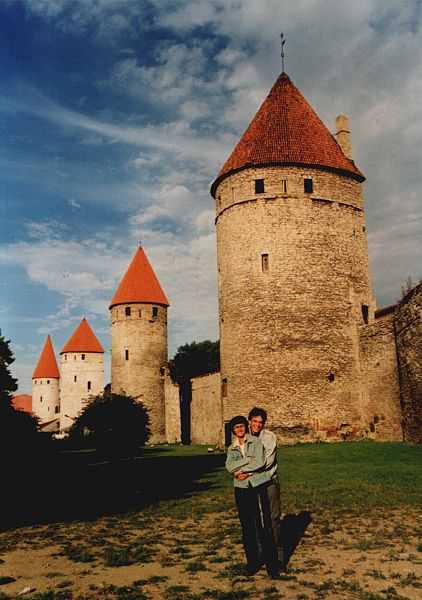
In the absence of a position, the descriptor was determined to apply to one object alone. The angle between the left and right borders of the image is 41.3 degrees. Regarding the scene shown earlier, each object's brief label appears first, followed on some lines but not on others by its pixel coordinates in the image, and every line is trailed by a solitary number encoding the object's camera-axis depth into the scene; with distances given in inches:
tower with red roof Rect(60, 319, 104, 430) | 2271.2
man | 212.1
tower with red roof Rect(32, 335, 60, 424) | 2623.0
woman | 209.3
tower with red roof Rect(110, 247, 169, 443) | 1496.1
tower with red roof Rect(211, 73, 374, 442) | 819.4
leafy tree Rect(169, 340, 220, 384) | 1612.3
